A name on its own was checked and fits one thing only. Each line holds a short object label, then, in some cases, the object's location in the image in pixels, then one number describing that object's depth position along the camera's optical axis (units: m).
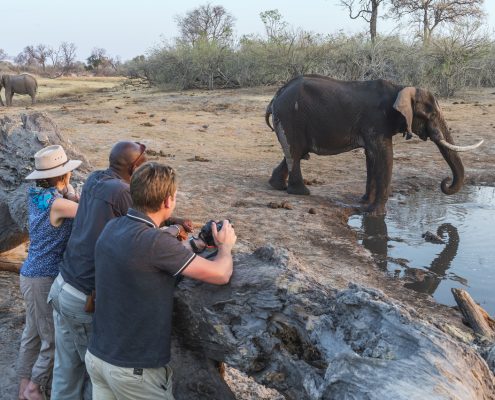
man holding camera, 2.64
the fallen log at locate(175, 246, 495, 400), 2.18
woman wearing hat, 3.72
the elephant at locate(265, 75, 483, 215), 8.95
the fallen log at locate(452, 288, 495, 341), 4.70
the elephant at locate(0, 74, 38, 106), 23.58
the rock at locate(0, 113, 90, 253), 5.37
